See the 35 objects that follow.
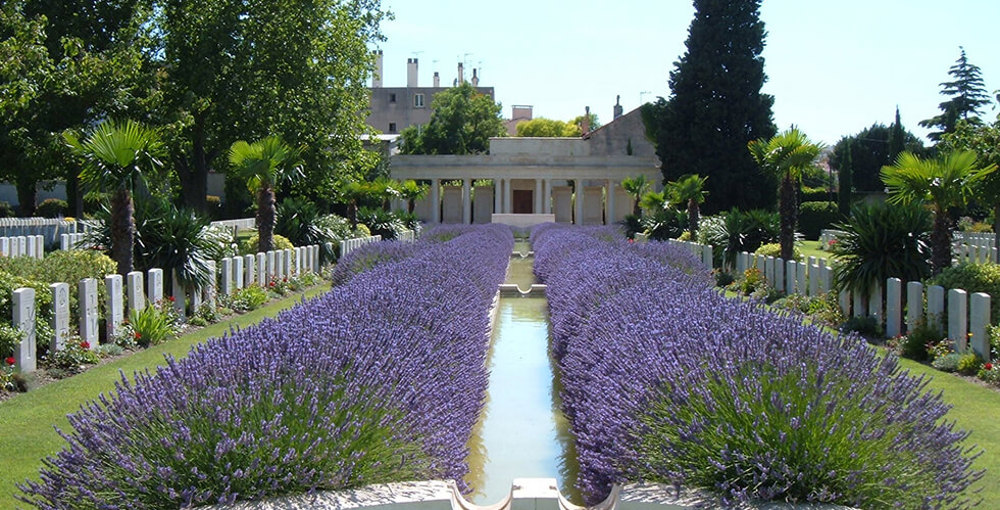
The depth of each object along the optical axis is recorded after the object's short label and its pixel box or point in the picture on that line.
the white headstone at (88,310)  9.98
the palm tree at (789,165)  17.95
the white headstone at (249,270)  16.48
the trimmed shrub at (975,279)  10.22
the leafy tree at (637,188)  41.72
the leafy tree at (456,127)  68.50
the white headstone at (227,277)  14.95
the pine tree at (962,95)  50.91
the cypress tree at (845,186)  45.62
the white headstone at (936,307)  10.57
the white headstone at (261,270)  17.05
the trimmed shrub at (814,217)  46.47
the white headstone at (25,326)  8.65
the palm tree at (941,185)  11.88
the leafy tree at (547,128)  89.14
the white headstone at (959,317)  9.85
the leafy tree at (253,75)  26.52
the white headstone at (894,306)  11.74
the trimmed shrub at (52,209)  42.53
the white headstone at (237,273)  15.60
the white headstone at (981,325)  9.47
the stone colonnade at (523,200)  58.88
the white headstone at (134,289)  11.27
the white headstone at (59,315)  9.39
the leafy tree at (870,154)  58.59
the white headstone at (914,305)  11.02
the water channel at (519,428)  6.94
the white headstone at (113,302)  10.62
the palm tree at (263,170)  19.70
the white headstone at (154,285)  12.09
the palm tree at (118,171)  12.48
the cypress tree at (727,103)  41.66
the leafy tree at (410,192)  44.34
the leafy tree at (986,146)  20.03
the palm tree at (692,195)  26.55
